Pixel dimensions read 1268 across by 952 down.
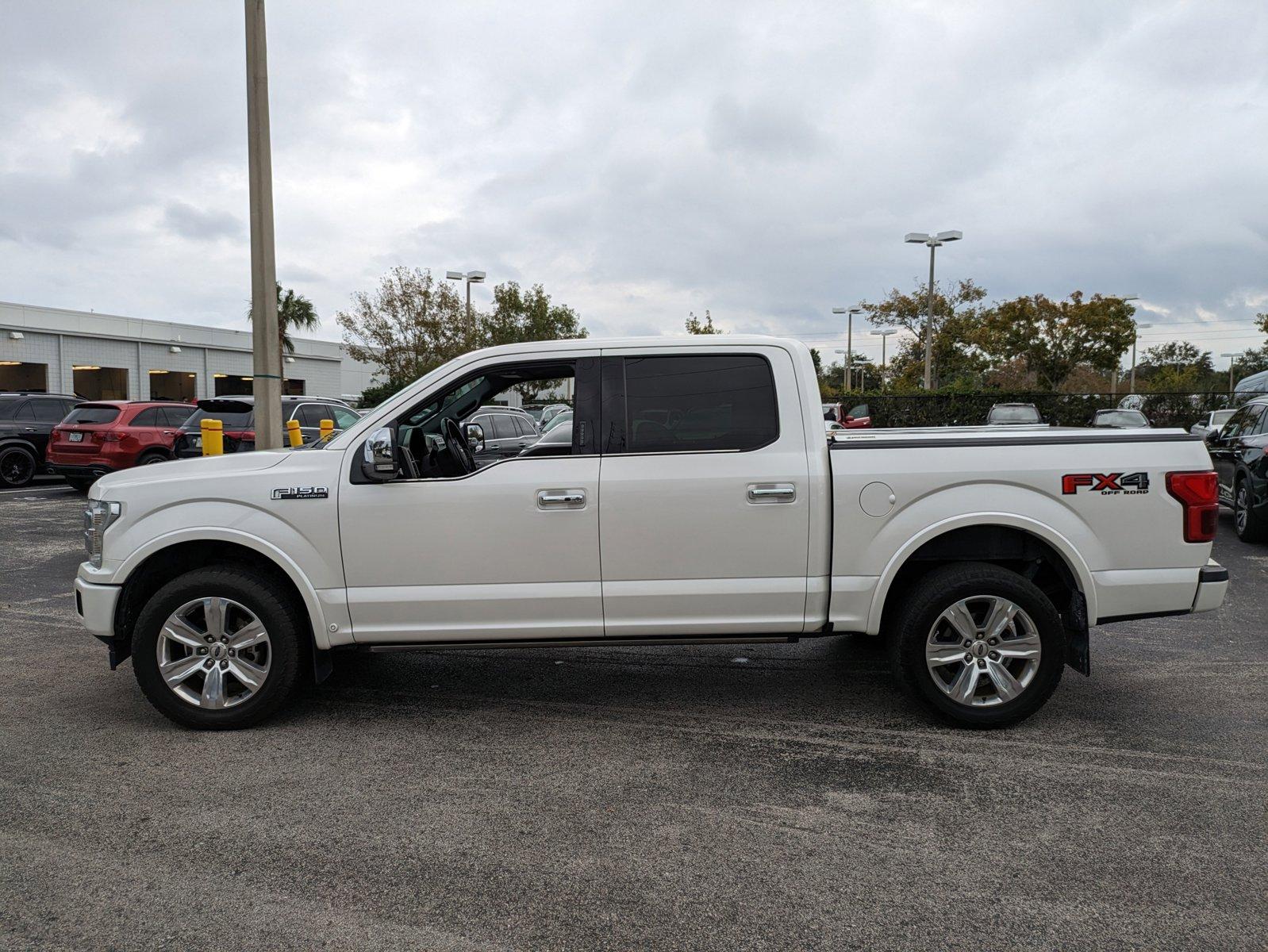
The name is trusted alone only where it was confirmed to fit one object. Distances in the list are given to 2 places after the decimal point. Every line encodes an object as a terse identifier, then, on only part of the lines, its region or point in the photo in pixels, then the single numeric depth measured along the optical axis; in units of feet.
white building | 114.62
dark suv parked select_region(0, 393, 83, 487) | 56.03
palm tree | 157.69
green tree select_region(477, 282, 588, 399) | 140.46
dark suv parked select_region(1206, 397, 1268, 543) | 33.91
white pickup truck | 14.79
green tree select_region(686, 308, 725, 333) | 171.50
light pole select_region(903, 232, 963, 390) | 93.46
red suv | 50.03
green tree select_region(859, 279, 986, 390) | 130.00
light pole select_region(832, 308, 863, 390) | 142.88
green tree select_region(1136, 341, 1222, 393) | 231.91
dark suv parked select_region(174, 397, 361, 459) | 49.37
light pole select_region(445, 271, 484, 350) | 114.73
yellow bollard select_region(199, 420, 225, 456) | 29.32
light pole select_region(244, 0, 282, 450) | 31.50
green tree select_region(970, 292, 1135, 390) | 124.26
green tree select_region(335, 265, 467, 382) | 124.36
